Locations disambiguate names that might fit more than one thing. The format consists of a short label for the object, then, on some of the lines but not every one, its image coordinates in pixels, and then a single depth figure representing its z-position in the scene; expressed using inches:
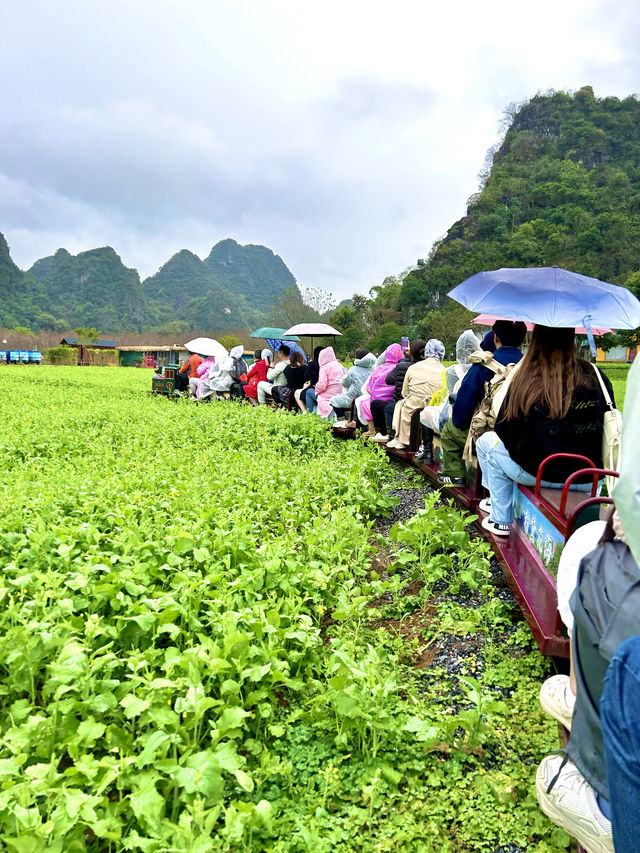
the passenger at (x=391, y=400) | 311.6
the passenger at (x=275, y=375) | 447.2
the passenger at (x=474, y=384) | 193.6
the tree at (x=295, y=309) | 2311.8
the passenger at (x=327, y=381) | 404.8
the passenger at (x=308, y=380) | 441.1
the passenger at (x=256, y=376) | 518.9
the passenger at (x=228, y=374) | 541.6
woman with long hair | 137.6
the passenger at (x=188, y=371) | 598.9
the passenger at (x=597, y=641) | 53.0
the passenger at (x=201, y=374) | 566.6
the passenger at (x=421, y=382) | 277.6
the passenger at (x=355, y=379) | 366.0
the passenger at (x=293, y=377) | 446.5
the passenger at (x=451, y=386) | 227.9
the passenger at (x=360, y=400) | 344.2
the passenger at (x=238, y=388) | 544.7
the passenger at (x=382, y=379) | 327.3
